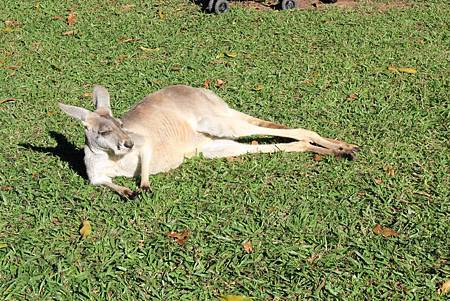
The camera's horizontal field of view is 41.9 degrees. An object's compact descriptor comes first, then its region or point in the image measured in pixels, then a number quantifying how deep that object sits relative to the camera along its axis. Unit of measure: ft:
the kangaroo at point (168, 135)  13.50
